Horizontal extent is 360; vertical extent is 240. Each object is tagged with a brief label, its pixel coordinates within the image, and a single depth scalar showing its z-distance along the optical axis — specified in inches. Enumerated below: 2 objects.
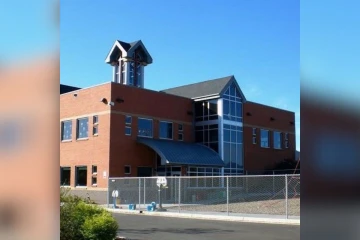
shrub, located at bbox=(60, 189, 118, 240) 341.4
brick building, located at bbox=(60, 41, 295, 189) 1237.7
